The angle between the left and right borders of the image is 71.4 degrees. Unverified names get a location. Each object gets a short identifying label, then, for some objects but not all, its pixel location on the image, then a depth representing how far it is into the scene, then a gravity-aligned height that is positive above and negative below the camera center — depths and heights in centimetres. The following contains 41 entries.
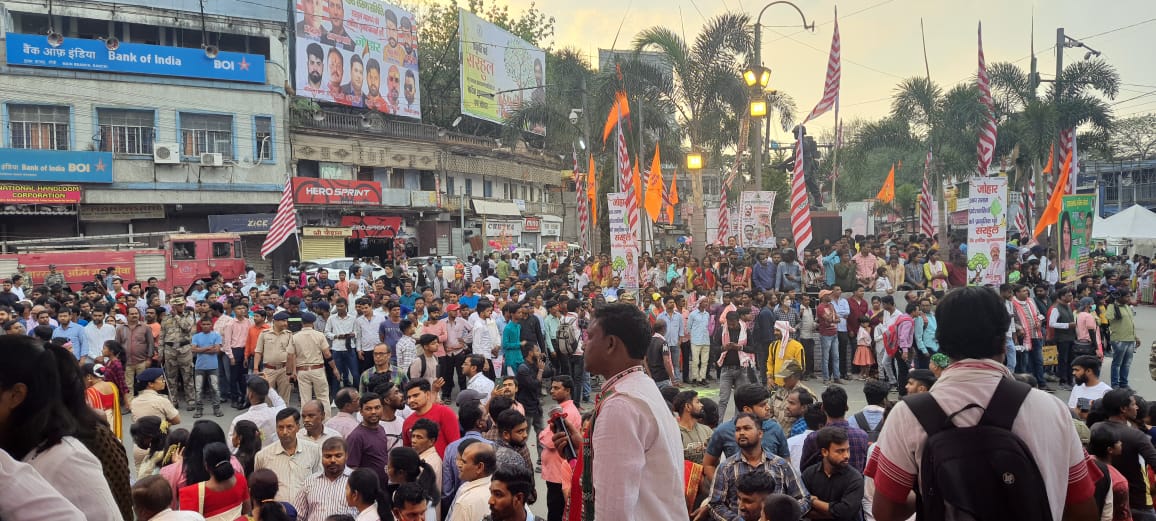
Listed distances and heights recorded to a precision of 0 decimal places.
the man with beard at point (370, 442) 591 -153
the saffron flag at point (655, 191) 2356 +120
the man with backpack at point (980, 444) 236 -66
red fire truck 2086 -58
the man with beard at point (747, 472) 475 -146
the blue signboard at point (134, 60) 2791 +665
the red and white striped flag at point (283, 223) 1948 +36
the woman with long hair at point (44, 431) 239 -57
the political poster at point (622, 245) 1530 -26
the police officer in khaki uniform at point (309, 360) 1048 -160
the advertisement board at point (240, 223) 3112 +59
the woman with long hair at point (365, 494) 464 -149
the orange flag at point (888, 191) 3459 +158
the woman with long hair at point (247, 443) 594 -152
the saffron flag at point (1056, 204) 1694 +42
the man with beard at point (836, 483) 470 -153
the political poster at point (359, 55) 3394 +811
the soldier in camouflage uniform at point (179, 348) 1200 -162
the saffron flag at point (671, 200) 3059 +122
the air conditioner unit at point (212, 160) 3092 +305
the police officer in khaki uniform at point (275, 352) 1066 -152
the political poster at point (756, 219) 2258 +29
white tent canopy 2436 -10
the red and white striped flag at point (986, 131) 1694 +203
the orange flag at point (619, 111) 1973 +340
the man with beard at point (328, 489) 512 -163
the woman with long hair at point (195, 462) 506 -141
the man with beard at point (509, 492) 402 -130
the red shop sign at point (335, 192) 3253 +187
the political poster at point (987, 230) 1266 -8
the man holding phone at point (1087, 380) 716 -140
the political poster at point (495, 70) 4103 +905
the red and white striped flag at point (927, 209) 2839 +60
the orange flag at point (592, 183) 2812 +178
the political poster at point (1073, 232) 1540 -16
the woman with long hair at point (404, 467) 502 -145
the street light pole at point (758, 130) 1920 +248
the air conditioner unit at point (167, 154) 3008 +322
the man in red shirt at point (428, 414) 631 -143
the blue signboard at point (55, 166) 2717 +263
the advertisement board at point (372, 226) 3512 +45
